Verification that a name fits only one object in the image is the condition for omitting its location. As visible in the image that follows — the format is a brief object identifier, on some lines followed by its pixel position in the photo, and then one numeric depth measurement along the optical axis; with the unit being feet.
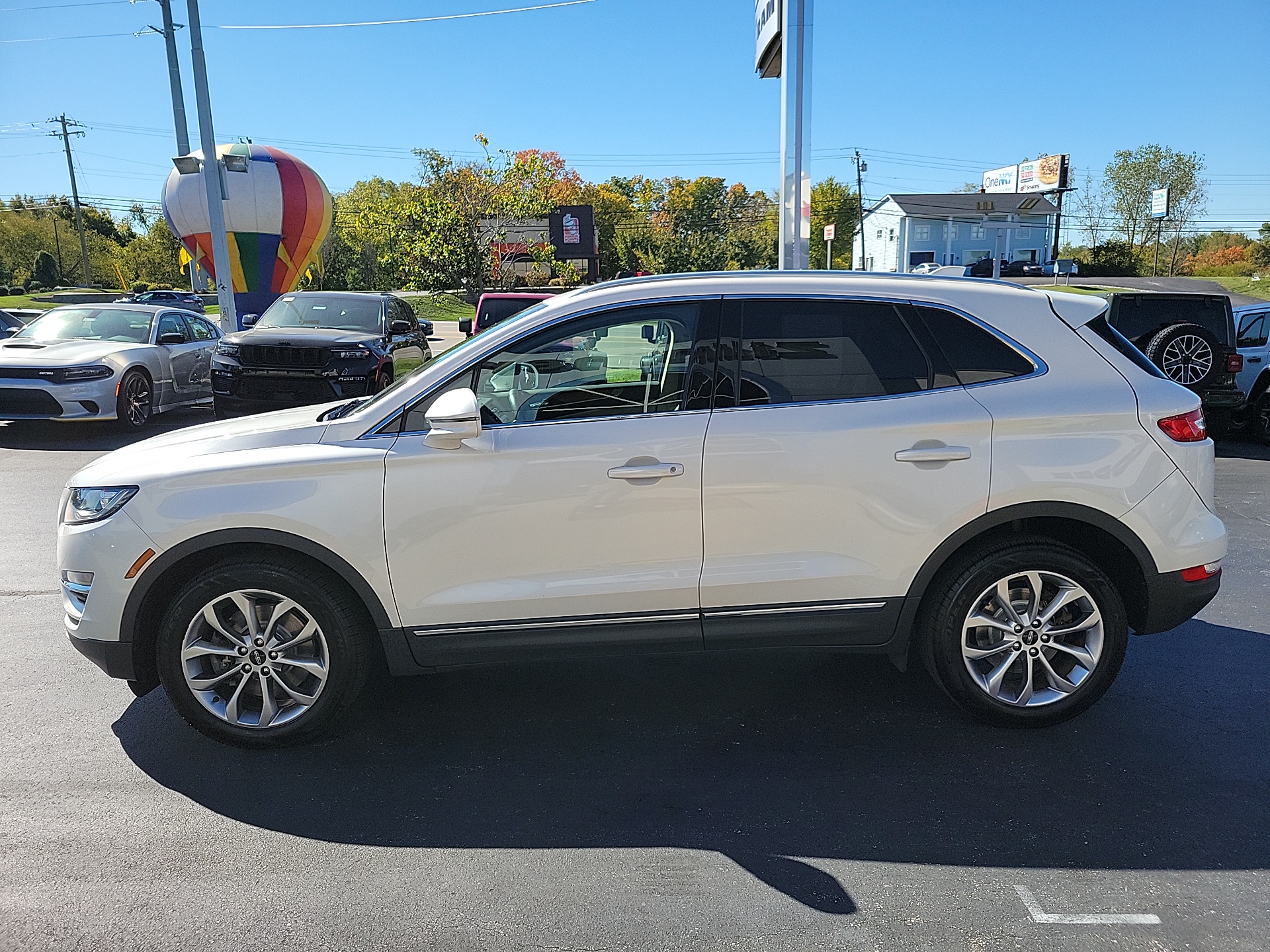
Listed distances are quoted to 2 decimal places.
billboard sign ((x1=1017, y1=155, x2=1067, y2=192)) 263.08
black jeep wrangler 35.65
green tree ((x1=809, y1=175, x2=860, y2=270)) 346.33
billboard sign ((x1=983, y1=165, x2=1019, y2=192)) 305.94
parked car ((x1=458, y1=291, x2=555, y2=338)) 42.75
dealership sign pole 38.47
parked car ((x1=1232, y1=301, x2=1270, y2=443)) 38.93
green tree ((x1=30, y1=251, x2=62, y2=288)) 258.57
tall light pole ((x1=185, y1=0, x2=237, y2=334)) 61.41
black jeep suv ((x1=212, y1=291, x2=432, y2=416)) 38.93
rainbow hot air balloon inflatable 112.27
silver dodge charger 38.29
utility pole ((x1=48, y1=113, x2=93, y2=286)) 259.60
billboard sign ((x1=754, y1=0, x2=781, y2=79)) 40.81
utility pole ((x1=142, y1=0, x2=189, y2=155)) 63.77
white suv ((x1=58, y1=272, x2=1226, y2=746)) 12.04
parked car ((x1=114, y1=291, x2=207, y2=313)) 147.98
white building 279.69
